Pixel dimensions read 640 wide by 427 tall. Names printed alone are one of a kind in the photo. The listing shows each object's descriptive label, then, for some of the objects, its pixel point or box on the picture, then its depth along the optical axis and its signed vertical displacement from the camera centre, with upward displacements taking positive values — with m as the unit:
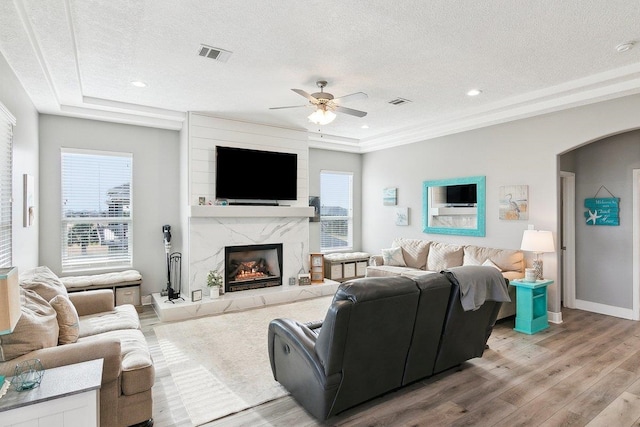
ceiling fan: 3.97 +1.29
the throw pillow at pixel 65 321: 2.59 -0.82
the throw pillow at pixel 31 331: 2.08 -0.75
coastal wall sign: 4.96 +0.06
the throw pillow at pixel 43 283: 2.73 -0.57
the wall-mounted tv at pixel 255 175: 5.53 +0.65
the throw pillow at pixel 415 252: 6.21 -0.70
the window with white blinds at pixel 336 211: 7.66 +0.07
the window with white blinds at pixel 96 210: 5.05 +0.06
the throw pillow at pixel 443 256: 5.64 -0.70
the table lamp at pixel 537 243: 4.37 -0.37
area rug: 2.78 -1.50
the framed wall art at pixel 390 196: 7.17 +0.37
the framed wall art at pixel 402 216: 6.90 -0.04
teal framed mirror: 5.65 +0.15
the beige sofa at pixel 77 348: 2.10 -0.88
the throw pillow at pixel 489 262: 4.89 -0.69
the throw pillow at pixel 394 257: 6.36 -0.80
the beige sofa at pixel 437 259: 4.91 -0.73
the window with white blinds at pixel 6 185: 3.06 +0.26
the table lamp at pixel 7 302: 1.63 -0.42
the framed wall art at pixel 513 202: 5.03 +0.18
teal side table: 4.29 -1.17
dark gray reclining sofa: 2.28 -0.92
